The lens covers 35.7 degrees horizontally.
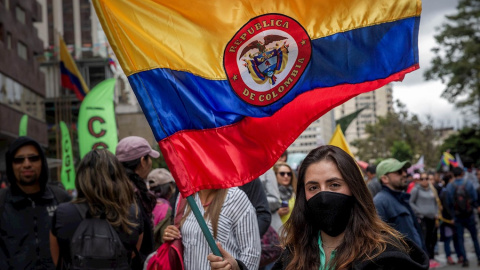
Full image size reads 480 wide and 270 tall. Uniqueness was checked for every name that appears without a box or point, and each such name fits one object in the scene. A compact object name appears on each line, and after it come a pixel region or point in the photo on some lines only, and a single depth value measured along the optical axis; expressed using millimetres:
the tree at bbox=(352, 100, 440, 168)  68112
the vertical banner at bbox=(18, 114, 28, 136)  16203
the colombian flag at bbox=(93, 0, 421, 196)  4051
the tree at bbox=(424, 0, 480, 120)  48281
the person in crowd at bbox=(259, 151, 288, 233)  8250
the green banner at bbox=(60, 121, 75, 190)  16120
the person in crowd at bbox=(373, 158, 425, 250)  7914
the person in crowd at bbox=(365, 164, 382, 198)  11055
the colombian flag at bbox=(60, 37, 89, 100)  25312
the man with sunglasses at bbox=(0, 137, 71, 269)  5586
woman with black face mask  3188
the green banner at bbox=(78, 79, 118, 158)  12023
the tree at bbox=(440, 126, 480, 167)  54281
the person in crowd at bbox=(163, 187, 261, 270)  4758
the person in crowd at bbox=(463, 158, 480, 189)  19984
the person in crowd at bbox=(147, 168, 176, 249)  8164
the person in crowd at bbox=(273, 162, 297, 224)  9422
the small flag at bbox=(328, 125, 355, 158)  10633
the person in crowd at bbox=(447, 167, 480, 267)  15953
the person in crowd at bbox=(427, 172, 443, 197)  19788
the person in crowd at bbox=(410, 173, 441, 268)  15312
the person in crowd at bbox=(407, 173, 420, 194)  16434
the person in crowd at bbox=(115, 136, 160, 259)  6219
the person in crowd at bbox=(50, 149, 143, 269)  5062
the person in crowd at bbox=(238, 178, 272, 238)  6316
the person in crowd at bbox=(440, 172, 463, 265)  16172
